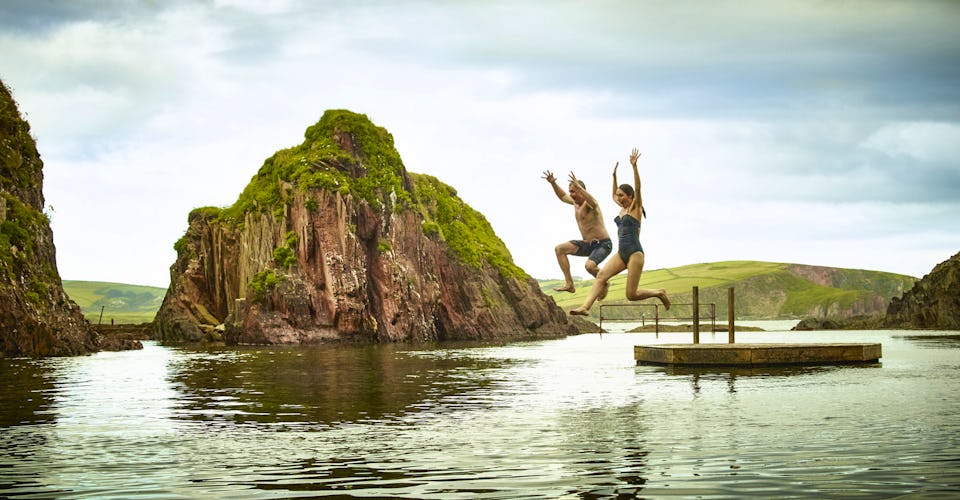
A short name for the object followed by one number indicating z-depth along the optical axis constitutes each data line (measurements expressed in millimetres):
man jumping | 27812
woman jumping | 29078
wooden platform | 48281
